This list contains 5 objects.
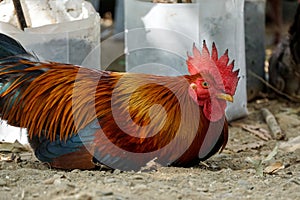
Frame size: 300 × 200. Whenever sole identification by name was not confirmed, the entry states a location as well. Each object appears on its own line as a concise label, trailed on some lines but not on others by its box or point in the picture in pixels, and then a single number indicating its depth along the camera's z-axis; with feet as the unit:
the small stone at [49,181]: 14.40
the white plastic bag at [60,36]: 19.61
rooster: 16.30
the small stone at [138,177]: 15.14
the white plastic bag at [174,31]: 21.64
